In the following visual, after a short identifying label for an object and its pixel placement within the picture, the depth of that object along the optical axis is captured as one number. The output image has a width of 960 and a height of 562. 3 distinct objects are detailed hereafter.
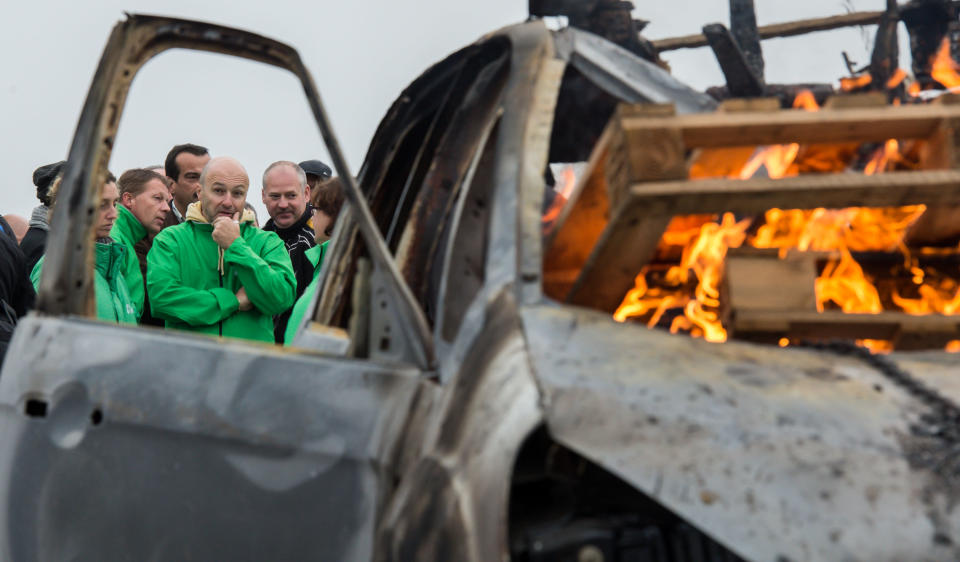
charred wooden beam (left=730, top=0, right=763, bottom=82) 6.14
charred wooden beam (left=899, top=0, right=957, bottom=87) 5.99
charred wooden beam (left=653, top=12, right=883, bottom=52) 6.34
